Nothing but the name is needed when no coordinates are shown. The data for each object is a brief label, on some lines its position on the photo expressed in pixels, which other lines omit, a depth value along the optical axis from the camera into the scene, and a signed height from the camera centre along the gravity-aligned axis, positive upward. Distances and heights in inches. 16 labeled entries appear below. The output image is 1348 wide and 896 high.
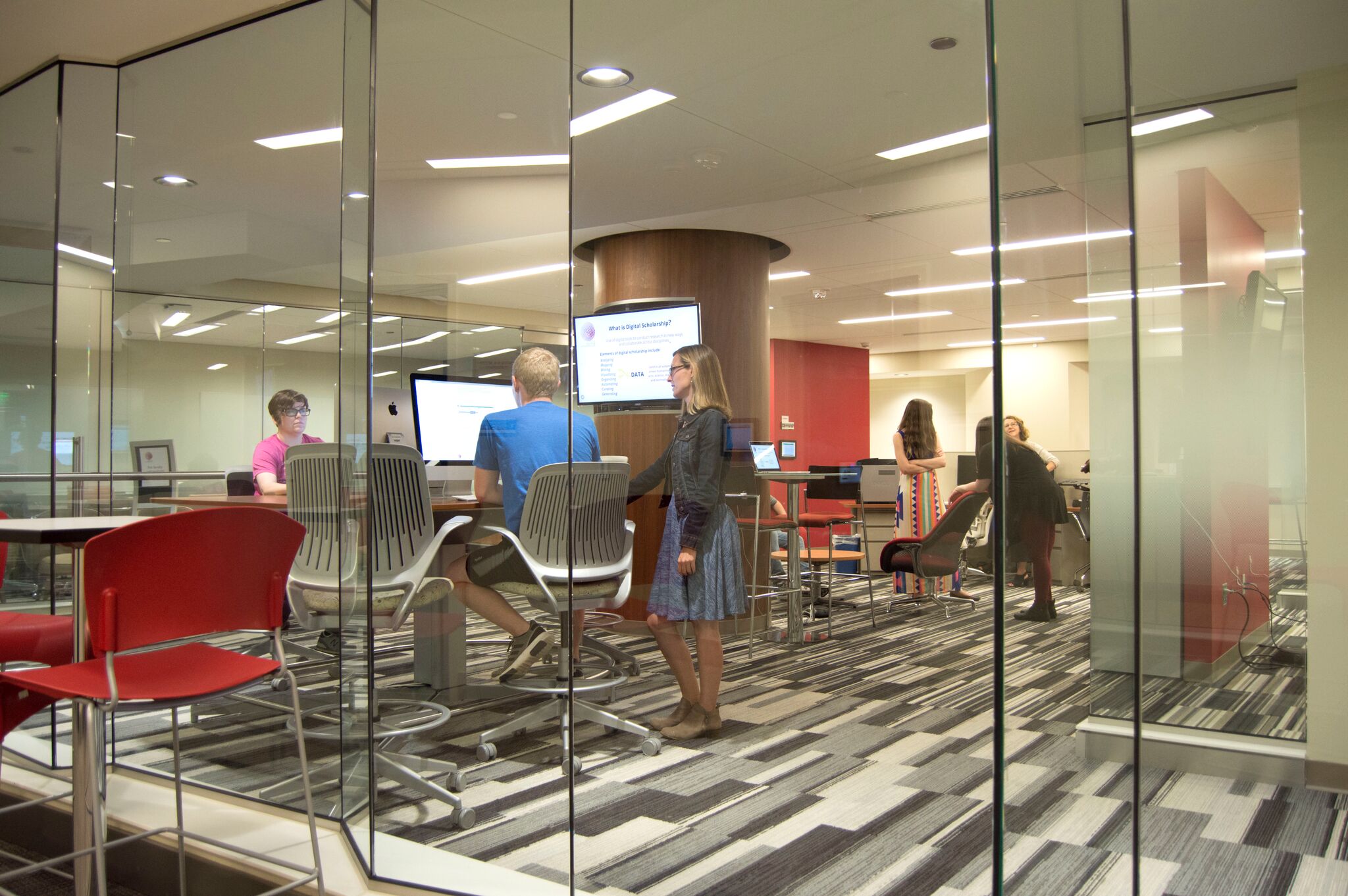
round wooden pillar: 112.7 +21.9
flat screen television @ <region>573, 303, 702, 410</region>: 107.0 +14.0
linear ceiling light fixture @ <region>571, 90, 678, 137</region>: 121.1 +50.7
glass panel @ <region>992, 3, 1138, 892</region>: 68.1 +3.1
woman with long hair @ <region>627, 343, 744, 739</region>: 117.1 -11.5
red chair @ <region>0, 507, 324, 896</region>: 76.4 -12.6
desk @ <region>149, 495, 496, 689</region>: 99.5 -19.4
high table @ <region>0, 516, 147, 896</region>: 81.7 -25.4
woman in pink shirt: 141.6 +4.0
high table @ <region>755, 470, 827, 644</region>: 114.3 -13.8
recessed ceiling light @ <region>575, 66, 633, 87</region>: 102.7 +50.2
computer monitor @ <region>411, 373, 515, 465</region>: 99.3 +6.2
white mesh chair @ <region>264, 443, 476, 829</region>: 101.1 -11.5
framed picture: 150.3 +1.2
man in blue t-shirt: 97.7 -0.6
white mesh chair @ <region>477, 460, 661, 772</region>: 97.4 -9.3
